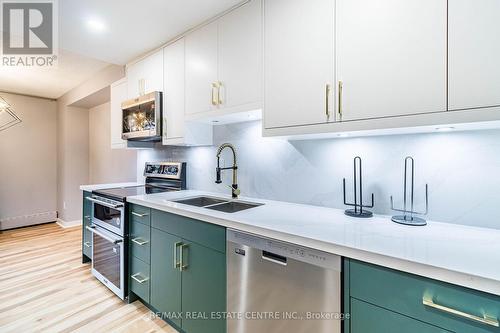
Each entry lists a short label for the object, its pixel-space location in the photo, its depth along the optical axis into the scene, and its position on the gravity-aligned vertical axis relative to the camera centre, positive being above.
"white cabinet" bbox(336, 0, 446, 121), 0.98 +0.46
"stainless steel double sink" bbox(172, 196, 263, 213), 1.78 -0.31
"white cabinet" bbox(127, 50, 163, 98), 2.34 +0.89
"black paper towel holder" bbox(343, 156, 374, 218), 1.34 -0.22
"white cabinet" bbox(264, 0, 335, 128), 1.26 +0.56
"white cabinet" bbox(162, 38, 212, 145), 2.11 +0.49
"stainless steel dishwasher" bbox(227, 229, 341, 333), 0.97 -0.56
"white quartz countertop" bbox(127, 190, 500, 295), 0.73 -0.30
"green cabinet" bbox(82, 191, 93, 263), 2.66 -0.78
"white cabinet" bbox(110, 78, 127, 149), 2.81 +0.61
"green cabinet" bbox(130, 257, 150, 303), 1.89 -0.92
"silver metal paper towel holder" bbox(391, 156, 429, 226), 1.18 -0.24
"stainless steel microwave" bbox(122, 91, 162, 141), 2.29 +0.45
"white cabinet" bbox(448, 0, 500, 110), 0.86 +0.40
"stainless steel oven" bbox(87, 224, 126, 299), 2.06 -0.88
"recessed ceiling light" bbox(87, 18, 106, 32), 1.89 +1.09
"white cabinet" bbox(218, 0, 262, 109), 1.56 +0.71
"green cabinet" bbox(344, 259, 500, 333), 0.70 -0.44
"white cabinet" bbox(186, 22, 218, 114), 1.83 +0.73
